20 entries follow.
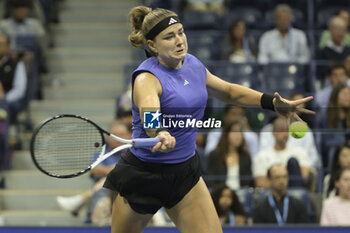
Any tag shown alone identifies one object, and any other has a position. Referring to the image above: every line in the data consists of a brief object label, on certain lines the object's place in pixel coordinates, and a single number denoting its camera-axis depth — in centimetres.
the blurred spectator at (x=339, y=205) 1103
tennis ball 741
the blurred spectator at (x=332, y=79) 1423
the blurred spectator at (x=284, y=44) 1620
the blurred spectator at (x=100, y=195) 1139
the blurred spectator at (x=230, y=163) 1136
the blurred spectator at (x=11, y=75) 1523
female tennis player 710
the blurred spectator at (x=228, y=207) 1124
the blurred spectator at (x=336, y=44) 1600
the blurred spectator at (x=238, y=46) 1617
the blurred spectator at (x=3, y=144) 1286
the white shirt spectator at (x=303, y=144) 1090
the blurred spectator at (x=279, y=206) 1106
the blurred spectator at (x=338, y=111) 1080
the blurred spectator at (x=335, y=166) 1110
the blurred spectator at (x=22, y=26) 1717
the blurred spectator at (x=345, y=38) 1648
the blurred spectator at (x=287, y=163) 1123
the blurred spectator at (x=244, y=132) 1062
